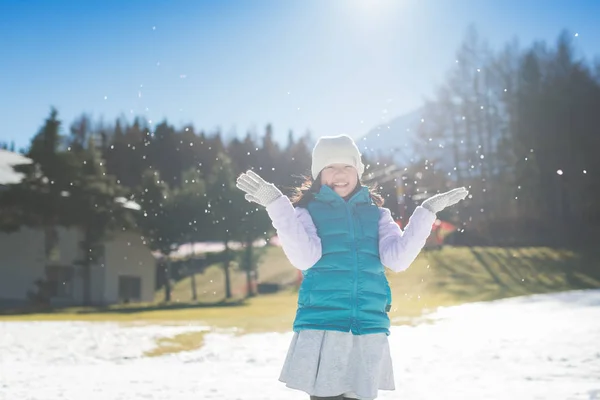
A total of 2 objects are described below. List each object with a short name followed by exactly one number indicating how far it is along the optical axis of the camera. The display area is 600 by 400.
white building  25.36
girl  2.92
